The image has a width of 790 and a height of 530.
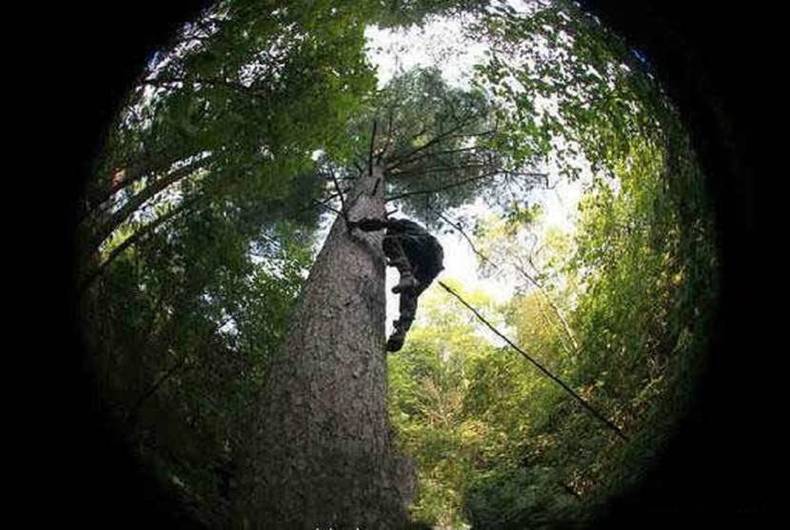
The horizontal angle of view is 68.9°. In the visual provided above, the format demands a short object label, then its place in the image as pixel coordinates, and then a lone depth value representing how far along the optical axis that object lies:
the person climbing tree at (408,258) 5.97
